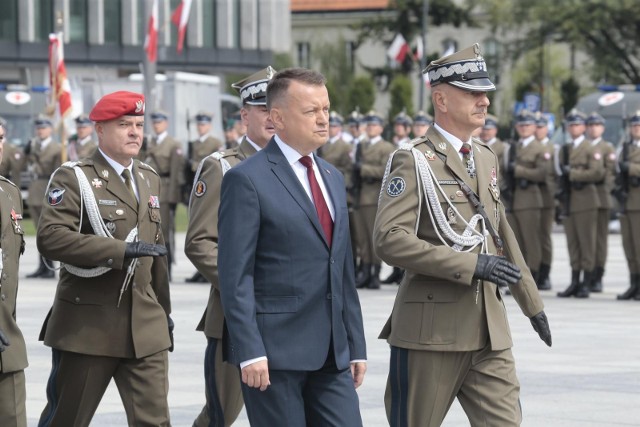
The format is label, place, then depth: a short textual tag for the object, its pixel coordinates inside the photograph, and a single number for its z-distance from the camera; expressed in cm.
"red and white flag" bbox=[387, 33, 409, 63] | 4766
